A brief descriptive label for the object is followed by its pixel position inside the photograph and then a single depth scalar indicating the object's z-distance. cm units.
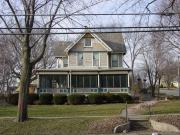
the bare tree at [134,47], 5155
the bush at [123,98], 2896
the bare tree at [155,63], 3530
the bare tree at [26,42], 1555
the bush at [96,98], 2820
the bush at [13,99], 2915
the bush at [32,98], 2874
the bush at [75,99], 2784
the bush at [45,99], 2853
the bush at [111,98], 2889
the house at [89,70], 3260
